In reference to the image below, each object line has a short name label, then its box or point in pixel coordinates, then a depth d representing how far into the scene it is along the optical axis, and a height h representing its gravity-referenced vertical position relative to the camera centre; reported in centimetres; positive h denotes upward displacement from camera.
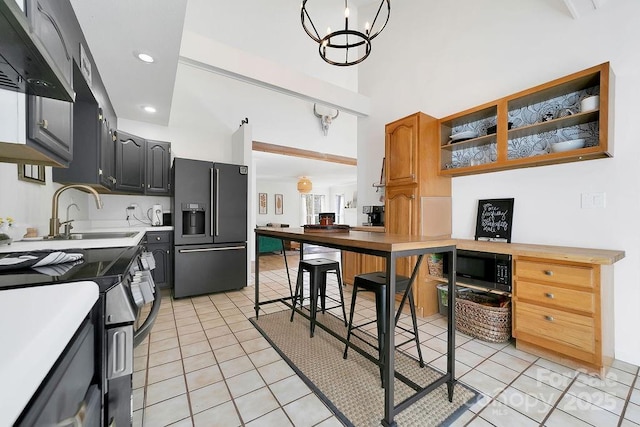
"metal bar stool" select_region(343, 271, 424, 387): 181 -52
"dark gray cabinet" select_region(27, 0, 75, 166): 120 +57
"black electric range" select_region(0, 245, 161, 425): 88 -37
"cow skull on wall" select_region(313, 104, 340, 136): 602 +213
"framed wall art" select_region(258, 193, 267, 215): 1021 +41
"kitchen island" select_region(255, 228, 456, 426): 138 -22
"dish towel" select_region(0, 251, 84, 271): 101 -19
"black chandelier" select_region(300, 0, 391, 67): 222 +284
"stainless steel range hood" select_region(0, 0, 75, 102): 76 +52
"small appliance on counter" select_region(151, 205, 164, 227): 389 -3
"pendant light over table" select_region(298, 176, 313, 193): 770 +83
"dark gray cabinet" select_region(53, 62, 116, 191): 239 +62
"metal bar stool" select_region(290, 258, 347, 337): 247 -59
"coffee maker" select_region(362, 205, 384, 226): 387 -3
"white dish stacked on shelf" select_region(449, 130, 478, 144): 283 +83
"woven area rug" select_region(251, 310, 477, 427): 153 -113
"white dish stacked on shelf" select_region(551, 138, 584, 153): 211 +55
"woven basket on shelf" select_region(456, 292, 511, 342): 234 -94
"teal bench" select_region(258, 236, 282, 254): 739 -87
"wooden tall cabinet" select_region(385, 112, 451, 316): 292 +38
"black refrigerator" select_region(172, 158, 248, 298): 351 -17
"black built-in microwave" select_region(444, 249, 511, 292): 230 -50
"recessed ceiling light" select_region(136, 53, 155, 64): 232 +136
